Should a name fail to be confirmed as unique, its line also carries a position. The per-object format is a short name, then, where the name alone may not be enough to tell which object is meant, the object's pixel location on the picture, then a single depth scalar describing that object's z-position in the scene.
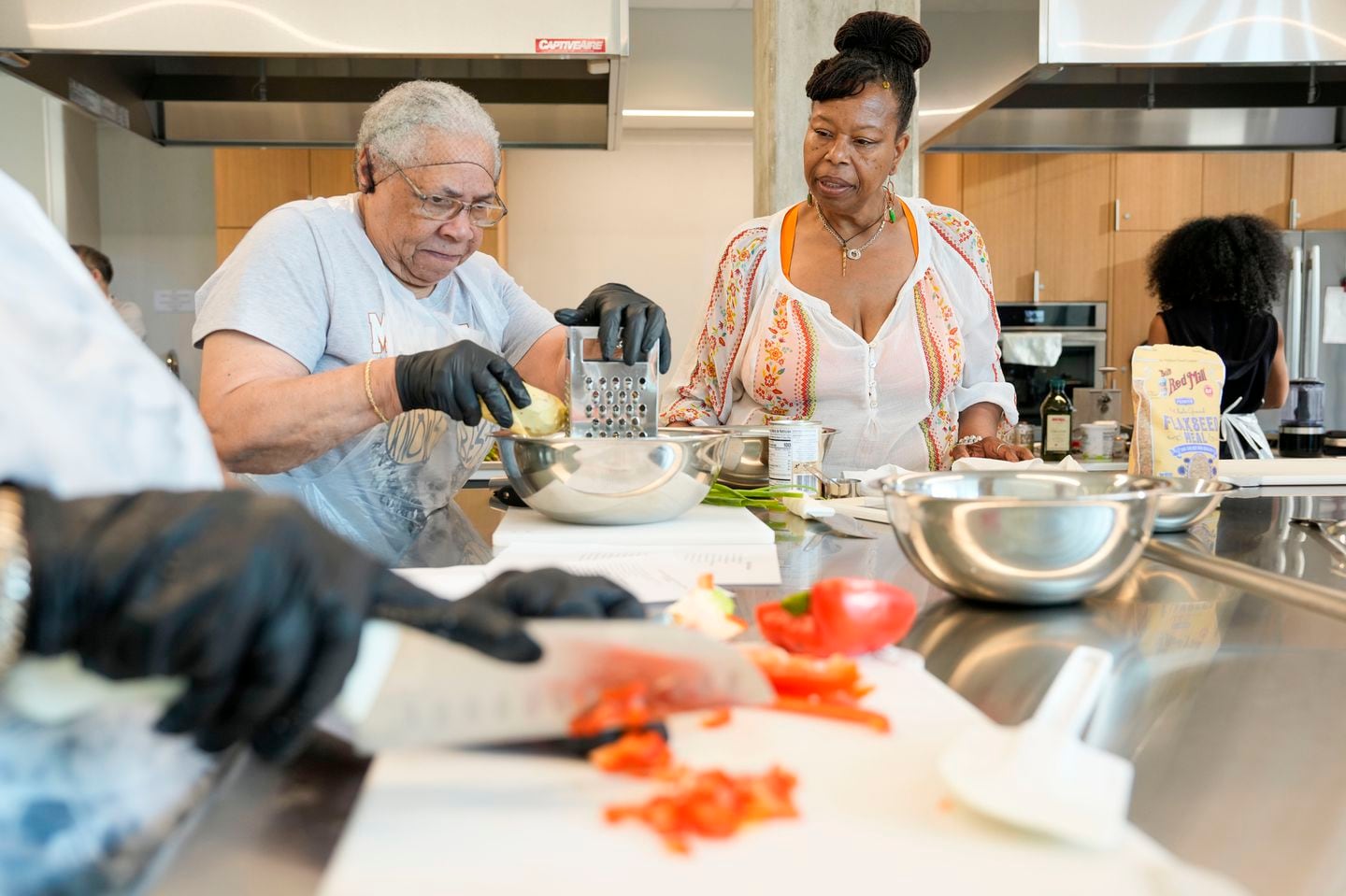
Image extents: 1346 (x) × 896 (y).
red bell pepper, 0.72
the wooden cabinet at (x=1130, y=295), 5.68
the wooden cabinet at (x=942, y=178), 5.71
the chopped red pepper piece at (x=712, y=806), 0.47
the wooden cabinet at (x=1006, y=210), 5.65
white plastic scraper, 0.45
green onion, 1.58
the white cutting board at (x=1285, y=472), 1.95
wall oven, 5.51
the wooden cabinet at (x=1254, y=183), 5.59
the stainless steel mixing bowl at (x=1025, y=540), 0.87
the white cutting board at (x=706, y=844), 0.43
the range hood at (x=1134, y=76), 2.56
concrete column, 3.00
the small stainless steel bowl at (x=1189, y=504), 1.25
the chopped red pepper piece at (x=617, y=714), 0.55
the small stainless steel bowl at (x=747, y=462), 1.78
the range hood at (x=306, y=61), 2.45
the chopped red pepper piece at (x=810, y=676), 0.65
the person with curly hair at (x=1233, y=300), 4.17
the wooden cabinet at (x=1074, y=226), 5.65
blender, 2.88
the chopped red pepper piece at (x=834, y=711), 0.60
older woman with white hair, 1.46
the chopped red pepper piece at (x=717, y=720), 0.60
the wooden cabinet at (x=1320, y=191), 5.55
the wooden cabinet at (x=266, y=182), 5.34
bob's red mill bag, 1.49
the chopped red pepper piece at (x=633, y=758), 0.53
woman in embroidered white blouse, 2.17
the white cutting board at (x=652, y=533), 1.24
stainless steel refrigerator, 5.30
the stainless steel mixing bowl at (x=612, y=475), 1.27
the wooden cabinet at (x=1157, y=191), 5.65
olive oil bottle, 3.12
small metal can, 1.62
